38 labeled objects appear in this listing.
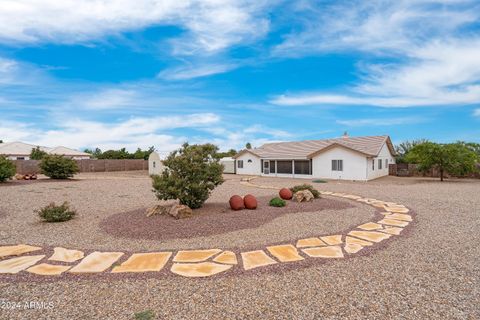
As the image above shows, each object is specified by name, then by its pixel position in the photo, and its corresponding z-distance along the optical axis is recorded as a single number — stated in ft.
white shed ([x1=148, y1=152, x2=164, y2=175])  94.91
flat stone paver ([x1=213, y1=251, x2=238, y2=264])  13.79
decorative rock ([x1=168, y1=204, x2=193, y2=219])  22.83
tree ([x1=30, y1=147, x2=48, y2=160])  119.98
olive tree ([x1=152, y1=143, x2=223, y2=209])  24.62
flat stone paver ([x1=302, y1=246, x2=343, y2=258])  14.53
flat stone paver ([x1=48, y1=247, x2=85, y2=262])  14.29
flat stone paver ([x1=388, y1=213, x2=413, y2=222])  23.52
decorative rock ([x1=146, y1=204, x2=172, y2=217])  24.04
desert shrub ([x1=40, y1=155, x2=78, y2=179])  61.57
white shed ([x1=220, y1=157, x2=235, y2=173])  106.42
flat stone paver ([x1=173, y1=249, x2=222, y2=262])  14.14
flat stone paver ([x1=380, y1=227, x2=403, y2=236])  19.24
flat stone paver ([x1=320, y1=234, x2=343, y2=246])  16.63
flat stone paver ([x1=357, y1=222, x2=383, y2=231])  20.34
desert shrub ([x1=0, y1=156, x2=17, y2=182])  52.26
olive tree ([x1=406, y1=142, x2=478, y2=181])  61.05
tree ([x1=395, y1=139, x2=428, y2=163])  112.00
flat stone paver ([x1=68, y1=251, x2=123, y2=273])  12.89
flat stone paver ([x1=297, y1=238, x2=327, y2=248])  16.29
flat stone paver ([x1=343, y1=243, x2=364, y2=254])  15.20
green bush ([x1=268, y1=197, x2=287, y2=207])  28.45
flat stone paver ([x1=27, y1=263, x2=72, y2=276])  12.50
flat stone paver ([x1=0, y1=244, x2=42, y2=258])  15.10
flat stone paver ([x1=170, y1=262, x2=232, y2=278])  12.25
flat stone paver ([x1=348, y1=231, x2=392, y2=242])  17.54
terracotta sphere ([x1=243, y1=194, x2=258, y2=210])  26.91
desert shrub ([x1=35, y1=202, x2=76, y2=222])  22.76
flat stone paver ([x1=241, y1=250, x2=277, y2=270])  13.23
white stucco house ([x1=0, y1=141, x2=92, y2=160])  126.41
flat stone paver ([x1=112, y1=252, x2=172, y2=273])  12.90
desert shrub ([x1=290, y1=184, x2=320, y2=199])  34.21
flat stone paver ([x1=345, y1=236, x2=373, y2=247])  16.46
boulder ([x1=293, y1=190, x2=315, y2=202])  31.39
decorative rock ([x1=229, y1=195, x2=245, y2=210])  26.58
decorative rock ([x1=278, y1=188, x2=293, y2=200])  32.76
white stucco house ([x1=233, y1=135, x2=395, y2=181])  69.97
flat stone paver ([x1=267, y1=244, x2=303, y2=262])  14.10
